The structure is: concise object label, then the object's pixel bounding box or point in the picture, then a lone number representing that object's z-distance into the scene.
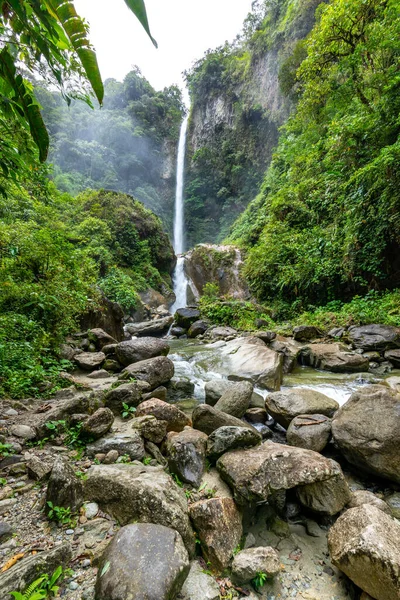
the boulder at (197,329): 10.72
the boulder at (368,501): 2.54
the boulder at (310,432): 3.38
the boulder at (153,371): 4.94
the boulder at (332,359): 5.89
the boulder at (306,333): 7.91
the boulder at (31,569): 1.27
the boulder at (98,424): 2.90
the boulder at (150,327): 11.16
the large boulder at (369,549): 1.72
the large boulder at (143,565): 1.43
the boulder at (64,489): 1.93
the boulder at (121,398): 3.79
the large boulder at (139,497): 1.97
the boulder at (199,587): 1.71
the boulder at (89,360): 5.65
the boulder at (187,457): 2.67
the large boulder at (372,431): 2.89
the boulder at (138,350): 6.04
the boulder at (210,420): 3.44
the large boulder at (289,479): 2.46
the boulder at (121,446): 2.78
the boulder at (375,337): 6.27
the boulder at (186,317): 11.90
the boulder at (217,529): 2.01
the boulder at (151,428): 3.08
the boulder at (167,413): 3.53
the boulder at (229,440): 2.88
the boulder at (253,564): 1.92
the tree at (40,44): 0.74
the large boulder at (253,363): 5.52
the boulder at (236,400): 4.13
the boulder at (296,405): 3.87
